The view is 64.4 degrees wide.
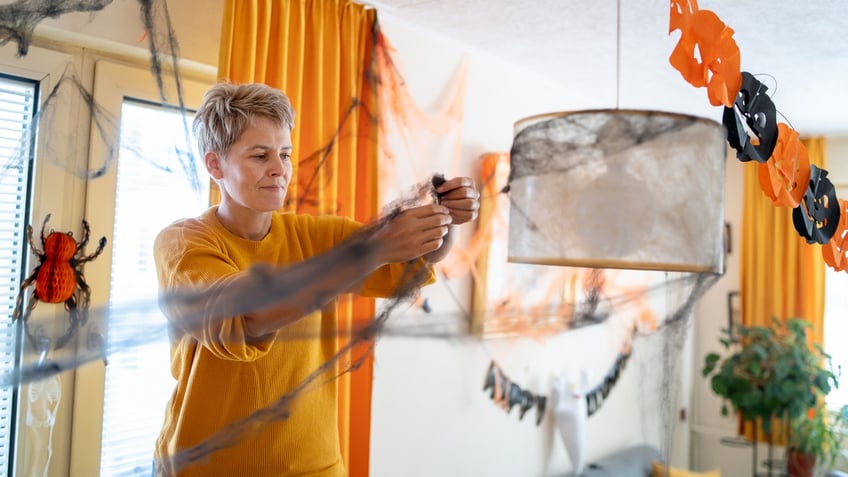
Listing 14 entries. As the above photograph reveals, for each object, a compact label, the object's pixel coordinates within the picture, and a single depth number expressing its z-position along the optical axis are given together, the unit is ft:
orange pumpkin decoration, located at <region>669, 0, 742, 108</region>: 3.75
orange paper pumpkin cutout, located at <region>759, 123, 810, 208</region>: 4.29
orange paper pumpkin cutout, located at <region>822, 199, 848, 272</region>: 5.34
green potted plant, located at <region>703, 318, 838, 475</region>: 12.98
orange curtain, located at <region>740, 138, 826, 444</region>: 13.97
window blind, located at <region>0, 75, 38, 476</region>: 5.22
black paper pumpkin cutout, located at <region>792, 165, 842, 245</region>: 4.81
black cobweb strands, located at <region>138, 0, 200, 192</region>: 5.86
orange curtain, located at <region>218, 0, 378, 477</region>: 6.31
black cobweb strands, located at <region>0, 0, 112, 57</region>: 5.07
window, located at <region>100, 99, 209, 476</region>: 5.98
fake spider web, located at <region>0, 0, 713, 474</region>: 2.52
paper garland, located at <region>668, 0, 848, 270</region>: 3.77
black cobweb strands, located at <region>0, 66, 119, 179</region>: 5.34
